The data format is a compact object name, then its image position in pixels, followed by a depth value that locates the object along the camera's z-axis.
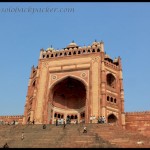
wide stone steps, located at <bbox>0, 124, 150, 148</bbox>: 18.77
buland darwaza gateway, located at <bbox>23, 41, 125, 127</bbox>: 35.47
